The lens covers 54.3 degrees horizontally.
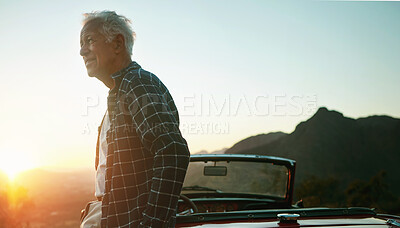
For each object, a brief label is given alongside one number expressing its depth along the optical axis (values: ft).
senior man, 5.44
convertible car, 14.98
